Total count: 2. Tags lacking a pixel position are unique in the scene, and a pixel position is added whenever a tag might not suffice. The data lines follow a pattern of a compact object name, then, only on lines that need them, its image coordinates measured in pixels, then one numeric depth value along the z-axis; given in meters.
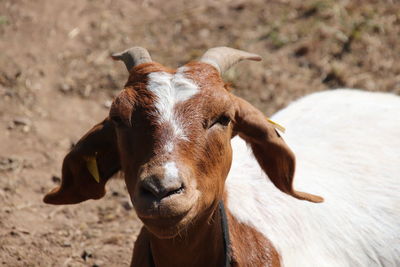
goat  7.04
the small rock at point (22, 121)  14.89
